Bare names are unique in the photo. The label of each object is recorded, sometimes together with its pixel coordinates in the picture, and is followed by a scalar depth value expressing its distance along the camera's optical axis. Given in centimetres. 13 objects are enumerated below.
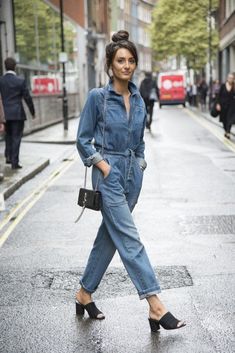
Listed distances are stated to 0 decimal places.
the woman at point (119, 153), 417
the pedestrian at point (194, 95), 4839
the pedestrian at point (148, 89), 2200
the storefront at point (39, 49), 2230
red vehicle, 4766
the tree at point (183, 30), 5275
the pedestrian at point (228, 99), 1870
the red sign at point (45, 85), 2650
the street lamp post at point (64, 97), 2241
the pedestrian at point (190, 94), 5028
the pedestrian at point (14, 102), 1209
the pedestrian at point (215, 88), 3428
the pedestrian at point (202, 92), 4059
